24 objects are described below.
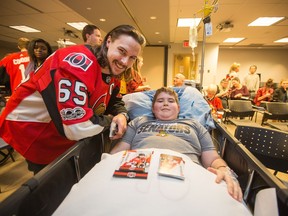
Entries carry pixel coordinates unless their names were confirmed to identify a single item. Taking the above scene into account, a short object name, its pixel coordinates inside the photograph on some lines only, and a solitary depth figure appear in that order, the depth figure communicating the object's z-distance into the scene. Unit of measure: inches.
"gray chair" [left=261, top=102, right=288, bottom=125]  139.5
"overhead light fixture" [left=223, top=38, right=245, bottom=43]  259.2
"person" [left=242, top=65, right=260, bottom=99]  248.4
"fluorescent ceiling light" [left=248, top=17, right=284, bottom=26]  170.1
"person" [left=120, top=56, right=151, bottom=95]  88.2
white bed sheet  23.3
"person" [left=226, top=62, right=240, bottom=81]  190.1
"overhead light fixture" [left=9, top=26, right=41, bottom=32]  218.4
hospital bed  22.8
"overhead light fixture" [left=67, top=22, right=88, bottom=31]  197.9
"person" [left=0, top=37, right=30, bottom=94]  74.0
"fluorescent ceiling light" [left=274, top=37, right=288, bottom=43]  251.8
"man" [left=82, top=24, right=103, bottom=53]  85.5
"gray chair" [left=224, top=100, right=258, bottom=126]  152.8
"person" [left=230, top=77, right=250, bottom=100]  193.6
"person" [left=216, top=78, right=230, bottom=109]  182.3
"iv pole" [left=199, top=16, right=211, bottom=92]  69.2
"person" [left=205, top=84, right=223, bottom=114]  121.3
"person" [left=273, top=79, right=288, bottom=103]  205.9
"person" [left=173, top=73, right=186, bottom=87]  124.8
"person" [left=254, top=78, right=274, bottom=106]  211.3
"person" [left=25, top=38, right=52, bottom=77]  64.6
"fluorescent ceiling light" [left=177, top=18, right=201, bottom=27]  178.4
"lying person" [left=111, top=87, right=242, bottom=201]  45.7
